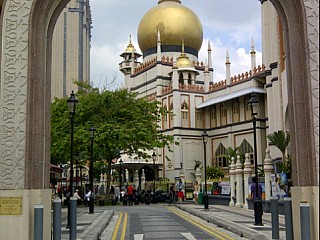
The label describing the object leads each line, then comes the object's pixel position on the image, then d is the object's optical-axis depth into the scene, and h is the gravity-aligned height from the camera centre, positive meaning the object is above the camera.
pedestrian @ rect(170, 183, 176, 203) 36.16 -1.08
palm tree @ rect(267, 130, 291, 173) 26.92 +2.02
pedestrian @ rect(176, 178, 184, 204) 36.14 -0.73
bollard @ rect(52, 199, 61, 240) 9.80 -0.75
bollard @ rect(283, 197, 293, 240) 9.66 -0.75
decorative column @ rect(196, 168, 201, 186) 37.83 +0.22
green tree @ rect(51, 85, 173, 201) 32.03 +3.73
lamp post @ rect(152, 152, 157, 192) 42.55 +0.45
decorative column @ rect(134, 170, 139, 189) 46.54 +0.16
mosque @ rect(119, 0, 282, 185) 48.66 +9.19
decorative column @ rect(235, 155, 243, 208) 27.53 -0.37
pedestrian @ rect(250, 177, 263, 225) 15.81 -1.06
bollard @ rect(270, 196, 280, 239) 11.22 -0.89
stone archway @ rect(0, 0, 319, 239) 9.43 +1.59
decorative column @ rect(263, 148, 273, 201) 23.22 +0.27
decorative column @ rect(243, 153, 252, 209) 26.62 +0.27
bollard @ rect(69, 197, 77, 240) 11.82 -0.91
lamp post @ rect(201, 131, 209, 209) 25.61 -1.14
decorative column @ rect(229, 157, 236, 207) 28.64 -0.21
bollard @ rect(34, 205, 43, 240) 8.92 -0.73
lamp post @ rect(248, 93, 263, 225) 15.81 -0.67
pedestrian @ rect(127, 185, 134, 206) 36.14 -0.89
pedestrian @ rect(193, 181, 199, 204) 34.22 -0.87
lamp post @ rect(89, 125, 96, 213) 23.39 -0.97
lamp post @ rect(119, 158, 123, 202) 43.98 +0.40
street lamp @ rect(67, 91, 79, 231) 16.12 +2.53
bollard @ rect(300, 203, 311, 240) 8.32 -0.71
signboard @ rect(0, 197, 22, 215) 9.34 -0.44
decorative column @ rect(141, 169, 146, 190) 46.31 -0.13
